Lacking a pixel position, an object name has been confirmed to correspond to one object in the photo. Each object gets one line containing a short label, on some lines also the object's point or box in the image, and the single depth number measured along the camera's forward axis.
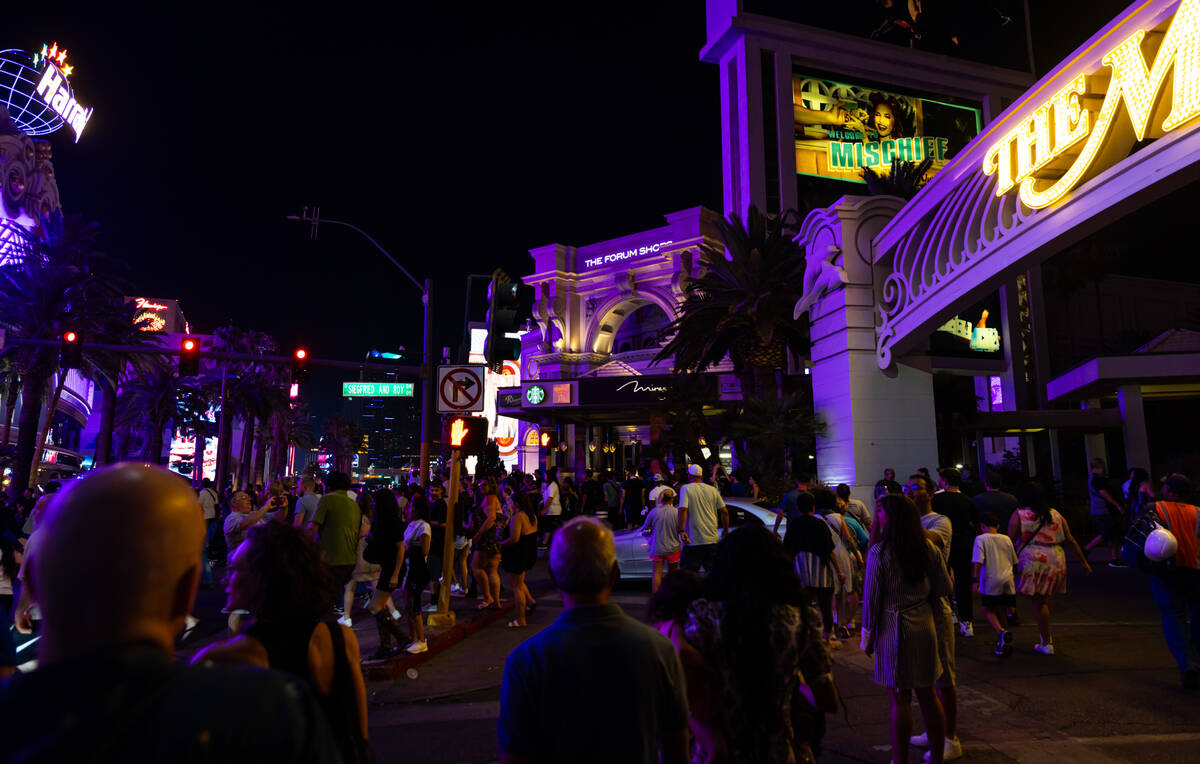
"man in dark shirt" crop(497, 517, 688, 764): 2.34
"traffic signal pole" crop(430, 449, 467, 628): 9.10
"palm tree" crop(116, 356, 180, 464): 41.53
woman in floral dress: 7.55
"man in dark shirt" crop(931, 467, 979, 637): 8.70
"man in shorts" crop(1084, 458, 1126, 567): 14.09
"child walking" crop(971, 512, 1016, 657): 7.68
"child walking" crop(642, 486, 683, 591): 10.52
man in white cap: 10.22
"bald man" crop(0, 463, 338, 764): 1.04
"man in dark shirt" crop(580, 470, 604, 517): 21.38
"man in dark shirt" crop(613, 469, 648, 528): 18.50
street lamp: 12.82
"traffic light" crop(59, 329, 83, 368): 16.56
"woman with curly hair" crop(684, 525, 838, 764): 2.93
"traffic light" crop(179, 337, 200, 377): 16.77
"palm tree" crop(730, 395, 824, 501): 17.34
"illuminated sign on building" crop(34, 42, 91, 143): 54.28
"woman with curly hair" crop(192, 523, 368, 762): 2.60
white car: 11.86
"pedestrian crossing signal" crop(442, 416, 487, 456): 9.84
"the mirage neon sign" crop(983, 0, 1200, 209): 8.09
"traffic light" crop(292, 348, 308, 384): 17.11
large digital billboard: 35.66
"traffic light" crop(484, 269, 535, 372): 9.64
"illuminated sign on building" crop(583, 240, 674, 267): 37.62
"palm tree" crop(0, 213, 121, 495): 26.53
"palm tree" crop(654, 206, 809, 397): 20.36
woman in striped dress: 4.41
